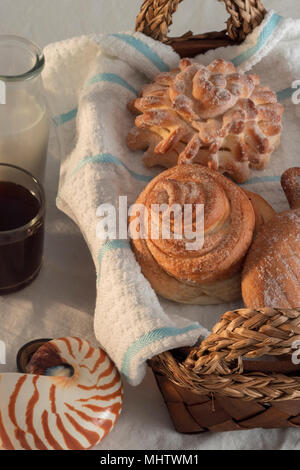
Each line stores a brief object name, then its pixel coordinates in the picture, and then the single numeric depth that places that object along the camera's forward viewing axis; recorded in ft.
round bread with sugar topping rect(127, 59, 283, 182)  3.89
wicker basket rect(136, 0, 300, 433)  2.96
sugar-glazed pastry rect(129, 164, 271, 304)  3.51
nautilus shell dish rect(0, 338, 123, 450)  3.42
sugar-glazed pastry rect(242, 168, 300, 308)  3.38
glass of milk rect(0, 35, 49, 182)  3.83
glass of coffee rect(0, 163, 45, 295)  3.74
